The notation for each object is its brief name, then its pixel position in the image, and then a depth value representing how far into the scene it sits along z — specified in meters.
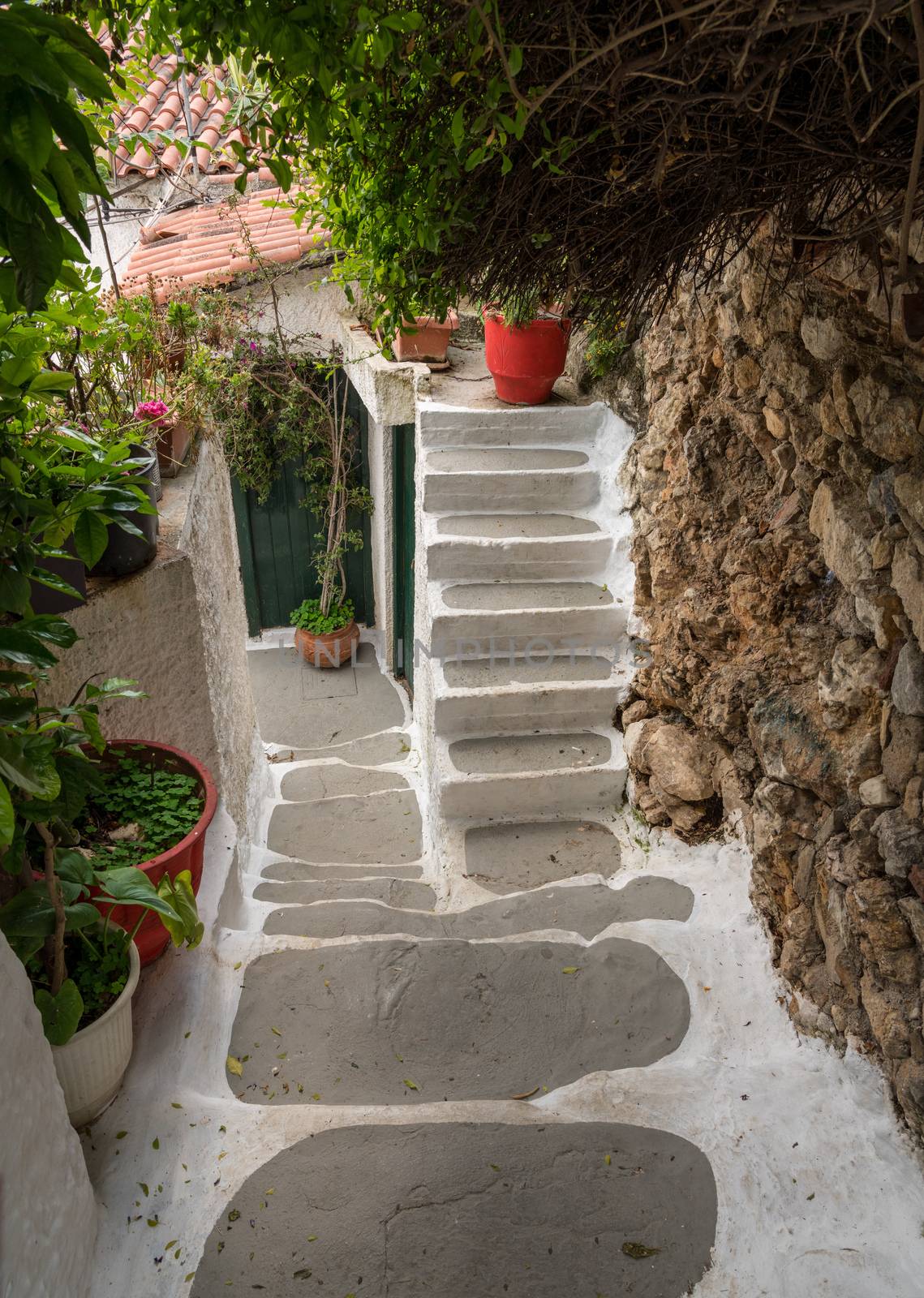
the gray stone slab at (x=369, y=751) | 6.64
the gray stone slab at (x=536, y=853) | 4.06
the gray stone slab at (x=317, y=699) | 7.36
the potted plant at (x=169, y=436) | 3.48
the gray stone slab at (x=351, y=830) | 4.94
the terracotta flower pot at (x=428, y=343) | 5.66
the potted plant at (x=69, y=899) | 1.78
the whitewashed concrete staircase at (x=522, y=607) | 4.39
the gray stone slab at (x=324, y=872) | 4.45
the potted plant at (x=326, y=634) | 8.34
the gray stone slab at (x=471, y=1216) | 2.07
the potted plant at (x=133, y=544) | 3.06
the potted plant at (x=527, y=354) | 5.00
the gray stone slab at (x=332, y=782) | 5.88
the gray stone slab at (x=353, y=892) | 4.01
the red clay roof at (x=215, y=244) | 6.18
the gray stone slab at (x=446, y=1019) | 2.67
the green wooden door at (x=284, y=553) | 8.34
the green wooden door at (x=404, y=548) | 7.08
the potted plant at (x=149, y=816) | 2.56
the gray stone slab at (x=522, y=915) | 3.42
